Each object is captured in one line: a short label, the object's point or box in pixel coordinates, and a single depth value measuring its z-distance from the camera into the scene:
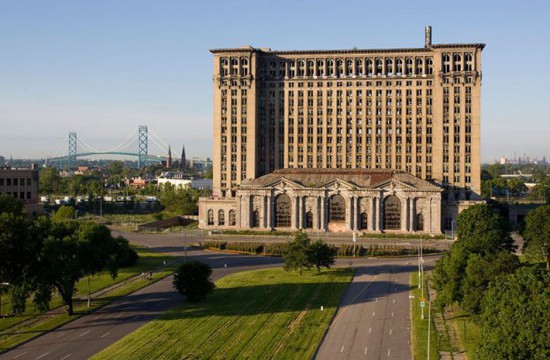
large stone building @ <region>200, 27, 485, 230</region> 177.25
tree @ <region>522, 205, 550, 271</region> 109.25
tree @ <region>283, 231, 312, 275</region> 105.80
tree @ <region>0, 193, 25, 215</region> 109.94
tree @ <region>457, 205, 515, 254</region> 102.88
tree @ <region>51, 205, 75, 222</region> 166.70
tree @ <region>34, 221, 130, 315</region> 75.62
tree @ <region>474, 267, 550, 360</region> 48.44
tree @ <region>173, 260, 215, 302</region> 86.00
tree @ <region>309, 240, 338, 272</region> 107.06
